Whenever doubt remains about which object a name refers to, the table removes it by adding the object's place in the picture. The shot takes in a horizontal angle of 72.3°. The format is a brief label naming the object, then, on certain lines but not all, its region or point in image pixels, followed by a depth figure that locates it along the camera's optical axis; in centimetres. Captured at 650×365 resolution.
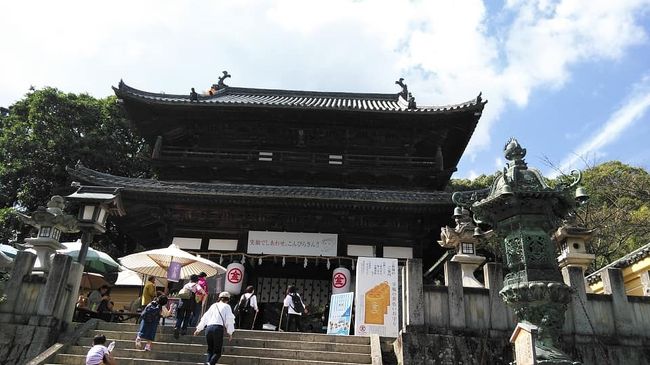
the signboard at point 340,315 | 1110
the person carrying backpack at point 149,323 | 925
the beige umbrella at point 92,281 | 1692
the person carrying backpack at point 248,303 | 1156
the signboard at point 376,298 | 1048
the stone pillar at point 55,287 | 1005
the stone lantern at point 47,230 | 1105
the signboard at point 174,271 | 1186
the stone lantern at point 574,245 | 1127
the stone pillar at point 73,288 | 1053
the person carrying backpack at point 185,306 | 1018
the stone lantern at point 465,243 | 1145
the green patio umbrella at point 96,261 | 1530
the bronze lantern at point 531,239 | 566
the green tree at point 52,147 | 2595
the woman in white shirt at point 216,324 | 818
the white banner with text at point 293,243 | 1541
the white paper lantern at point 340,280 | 1445
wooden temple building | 1532
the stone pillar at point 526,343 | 548
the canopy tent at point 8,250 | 1391
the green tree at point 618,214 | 2011
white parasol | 1215
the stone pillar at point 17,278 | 1016
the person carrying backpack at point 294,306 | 1183
